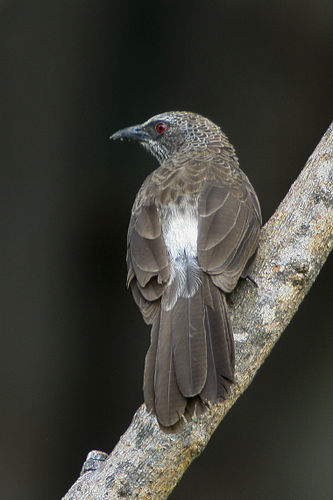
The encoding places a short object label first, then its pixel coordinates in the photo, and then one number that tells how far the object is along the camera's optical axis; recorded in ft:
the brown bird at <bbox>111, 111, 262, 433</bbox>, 21.30
